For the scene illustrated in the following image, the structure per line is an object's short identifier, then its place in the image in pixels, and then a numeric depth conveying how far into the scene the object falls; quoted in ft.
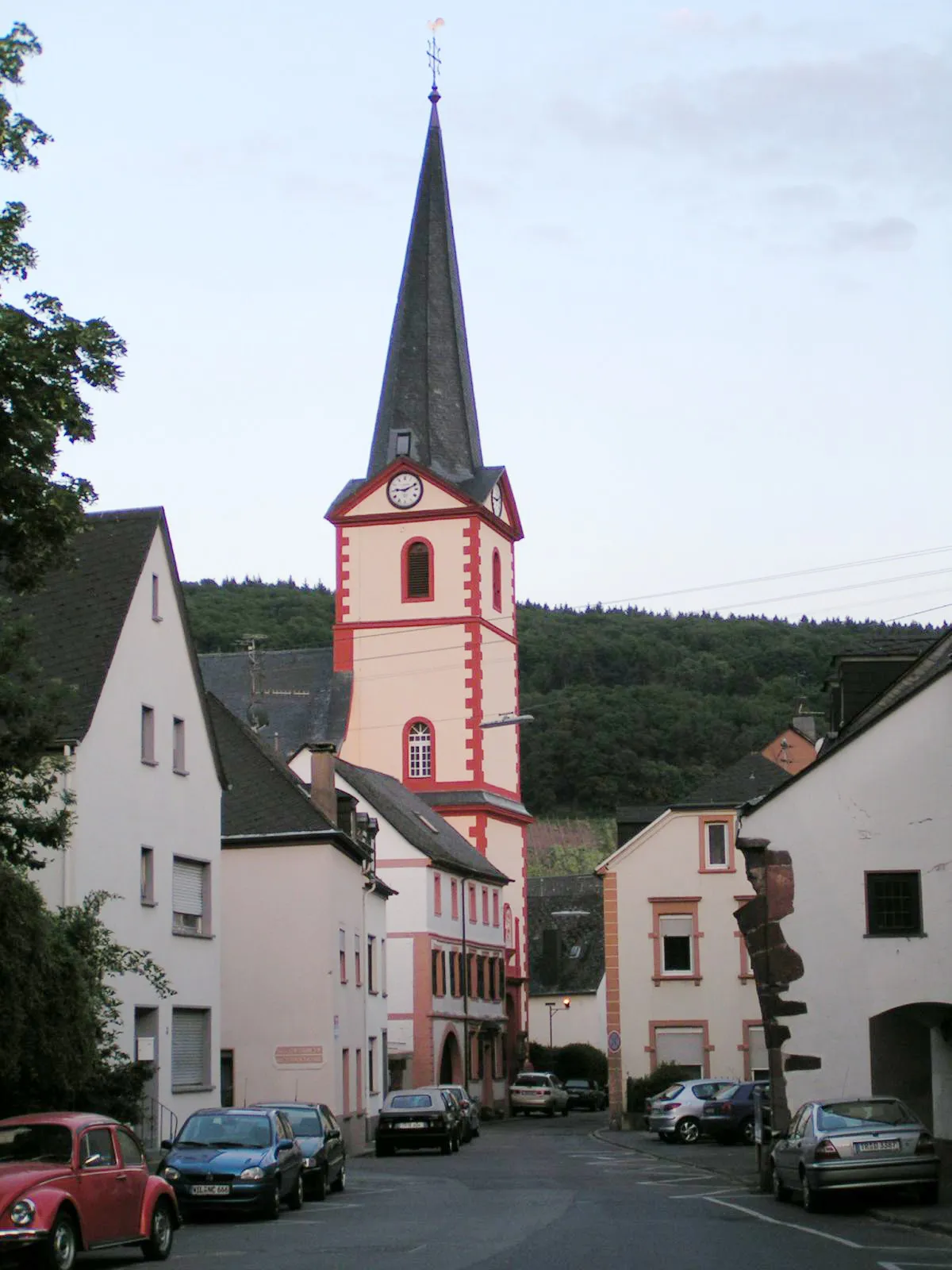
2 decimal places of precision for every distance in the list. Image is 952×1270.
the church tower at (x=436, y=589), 263.70
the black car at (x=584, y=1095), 266.16
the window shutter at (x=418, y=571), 270.67
